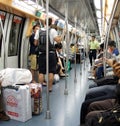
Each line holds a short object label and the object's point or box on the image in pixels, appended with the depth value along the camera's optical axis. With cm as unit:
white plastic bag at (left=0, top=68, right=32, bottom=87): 420
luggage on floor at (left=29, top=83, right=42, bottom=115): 430
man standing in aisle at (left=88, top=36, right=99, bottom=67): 1213
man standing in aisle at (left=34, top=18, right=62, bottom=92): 545
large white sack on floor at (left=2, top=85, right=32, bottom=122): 399
